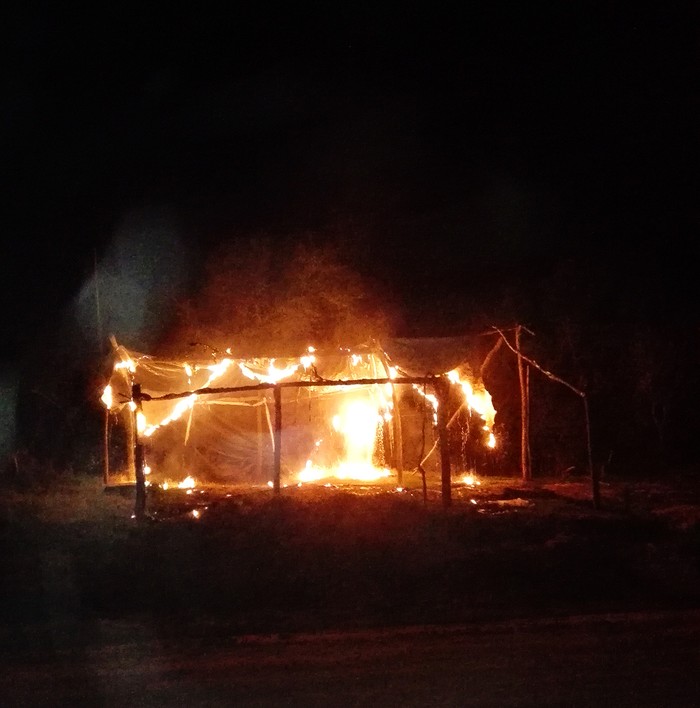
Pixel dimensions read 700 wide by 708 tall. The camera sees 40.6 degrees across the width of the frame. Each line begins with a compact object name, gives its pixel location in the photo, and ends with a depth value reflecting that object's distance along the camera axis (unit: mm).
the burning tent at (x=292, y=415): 19547
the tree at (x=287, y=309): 22297
